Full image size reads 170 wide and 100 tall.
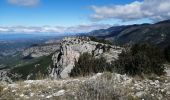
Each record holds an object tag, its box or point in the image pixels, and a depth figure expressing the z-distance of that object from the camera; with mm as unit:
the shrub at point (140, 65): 6926
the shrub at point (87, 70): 5551
